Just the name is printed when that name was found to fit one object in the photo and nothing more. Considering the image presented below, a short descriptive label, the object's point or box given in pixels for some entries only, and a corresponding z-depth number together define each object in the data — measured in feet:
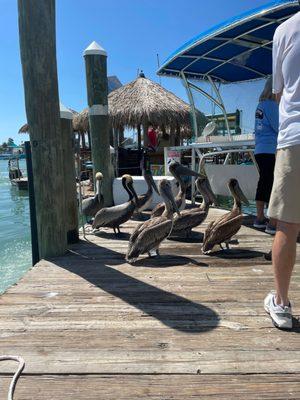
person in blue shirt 15.24
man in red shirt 55.93
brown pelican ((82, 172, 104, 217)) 20.88
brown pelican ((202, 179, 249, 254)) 13.88
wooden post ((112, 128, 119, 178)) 32.63
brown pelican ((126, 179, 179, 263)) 13.10
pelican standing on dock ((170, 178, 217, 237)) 16.30
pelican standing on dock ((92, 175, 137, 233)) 17.69
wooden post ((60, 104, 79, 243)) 15.20
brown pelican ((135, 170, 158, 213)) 20.74
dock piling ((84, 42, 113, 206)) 21.97
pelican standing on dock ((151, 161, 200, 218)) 19.17
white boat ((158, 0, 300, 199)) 18.35
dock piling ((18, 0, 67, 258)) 12.16
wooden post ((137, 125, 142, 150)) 60.32
